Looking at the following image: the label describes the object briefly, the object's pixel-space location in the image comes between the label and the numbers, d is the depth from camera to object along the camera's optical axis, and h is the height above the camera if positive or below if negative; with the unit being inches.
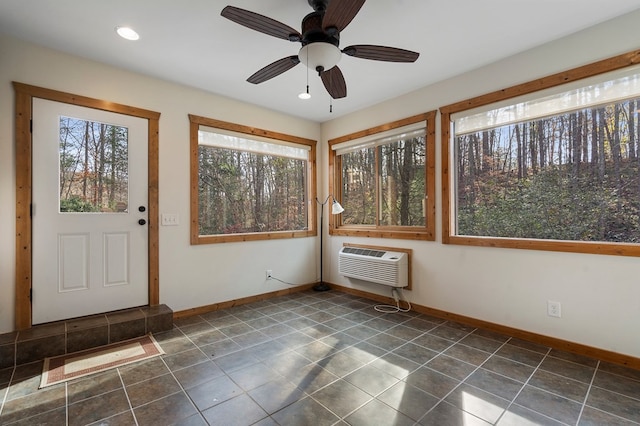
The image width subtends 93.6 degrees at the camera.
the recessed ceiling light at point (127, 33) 95.6 +59.3
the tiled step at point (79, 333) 92.9 -40.2
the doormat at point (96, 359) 86.8 -45.7
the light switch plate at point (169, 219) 131.7 -1.6
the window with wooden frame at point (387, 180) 142.9 +19.0
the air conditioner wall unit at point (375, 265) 143.7 -26.3
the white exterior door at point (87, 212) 106.3 +1.5
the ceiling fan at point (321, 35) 68.2 +45.4
